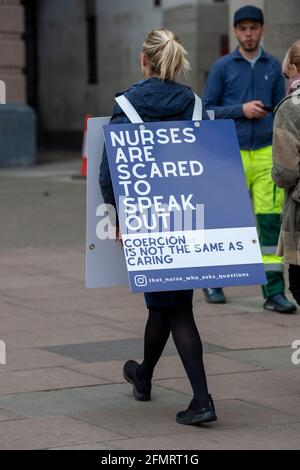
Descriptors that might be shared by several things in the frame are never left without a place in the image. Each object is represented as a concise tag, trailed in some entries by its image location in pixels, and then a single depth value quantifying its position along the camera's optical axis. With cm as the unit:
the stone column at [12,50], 3981
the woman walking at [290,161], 1130
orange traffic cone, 3472
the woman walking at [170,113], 1091
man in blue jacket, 1633
